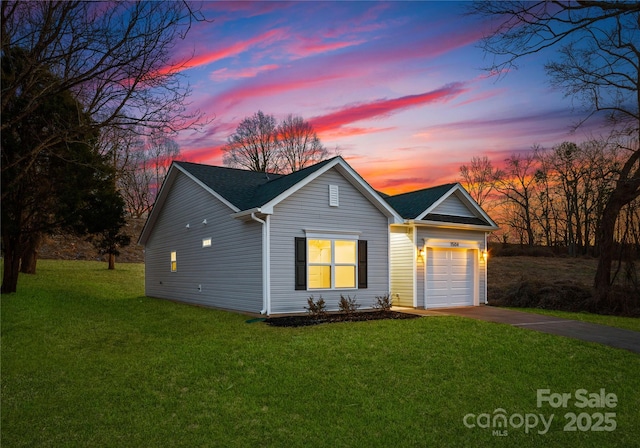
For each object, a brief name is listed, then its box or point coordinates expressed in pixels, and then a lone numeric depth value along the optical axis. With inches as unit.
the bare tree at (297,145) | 1494.8
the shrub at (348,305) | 525.0
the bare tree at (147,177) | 1672.0
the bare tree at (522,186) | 1483.8
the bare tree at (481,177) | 1521.9
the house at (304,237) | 514.9
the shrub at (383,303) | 570.6
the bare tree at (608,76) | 674.2
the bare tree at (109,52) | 353.4
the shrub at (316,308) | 504.1
